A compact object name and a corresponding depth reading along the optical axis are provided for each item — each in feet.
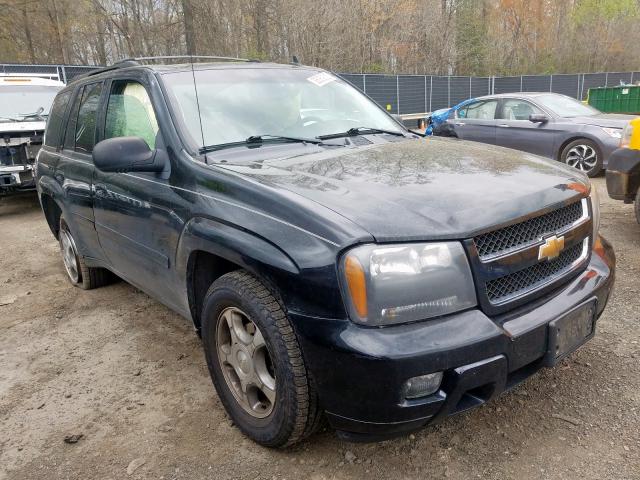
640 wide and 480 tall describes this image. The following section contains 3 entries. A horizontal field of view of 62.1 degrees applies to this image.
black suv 6.30
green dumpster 57.26
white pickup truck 25.82
